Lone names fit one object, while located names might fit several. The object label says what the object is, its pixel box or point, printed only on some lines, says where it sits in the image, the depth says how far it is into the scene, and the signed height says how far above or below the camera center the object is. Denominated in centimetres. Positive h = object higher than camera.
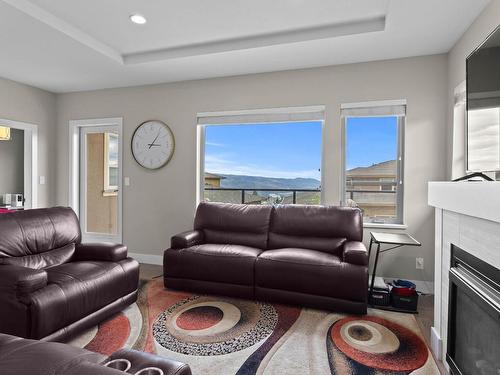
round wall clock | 423 +55
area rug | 194 -113
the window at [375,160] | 344 +31
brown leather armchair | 192 -70
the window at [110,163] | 489 +32
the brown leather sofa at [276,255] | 267 -68
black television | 161 +46
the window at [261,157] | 385 +40
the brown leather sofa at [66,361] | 111 -70
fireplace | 133 -64
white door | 483 +1
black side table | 283 -51
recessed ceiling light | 269 +147
